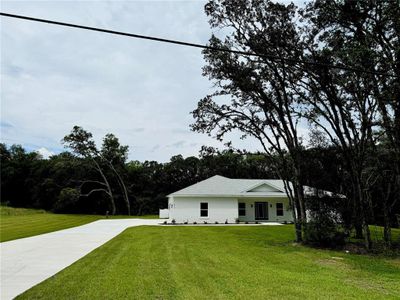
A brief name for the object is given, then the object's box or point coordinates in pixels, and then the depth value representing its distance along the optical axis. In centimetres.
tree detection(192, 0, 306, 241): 1350
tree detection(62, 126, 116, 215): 4709
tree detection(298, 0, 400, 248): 1121
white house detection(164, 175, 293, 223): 2883
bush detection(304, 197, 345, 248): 1357
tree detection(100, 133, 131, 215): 4862
